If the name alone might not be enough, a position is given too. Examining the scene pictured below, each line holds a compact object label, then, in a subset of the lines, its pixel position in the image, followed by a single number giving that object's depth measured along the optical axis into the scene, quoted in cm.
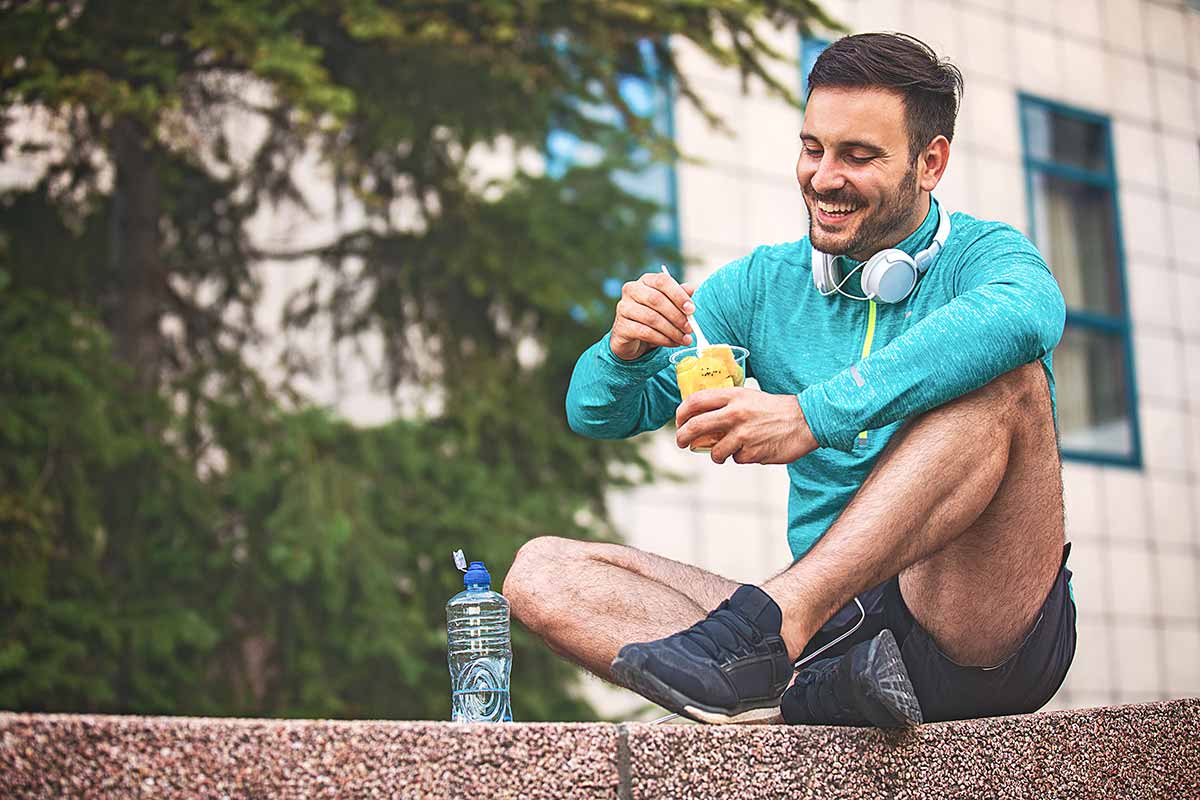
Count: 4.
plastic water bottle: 306
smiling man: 250
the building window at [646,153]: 715
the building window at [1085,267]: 1277
